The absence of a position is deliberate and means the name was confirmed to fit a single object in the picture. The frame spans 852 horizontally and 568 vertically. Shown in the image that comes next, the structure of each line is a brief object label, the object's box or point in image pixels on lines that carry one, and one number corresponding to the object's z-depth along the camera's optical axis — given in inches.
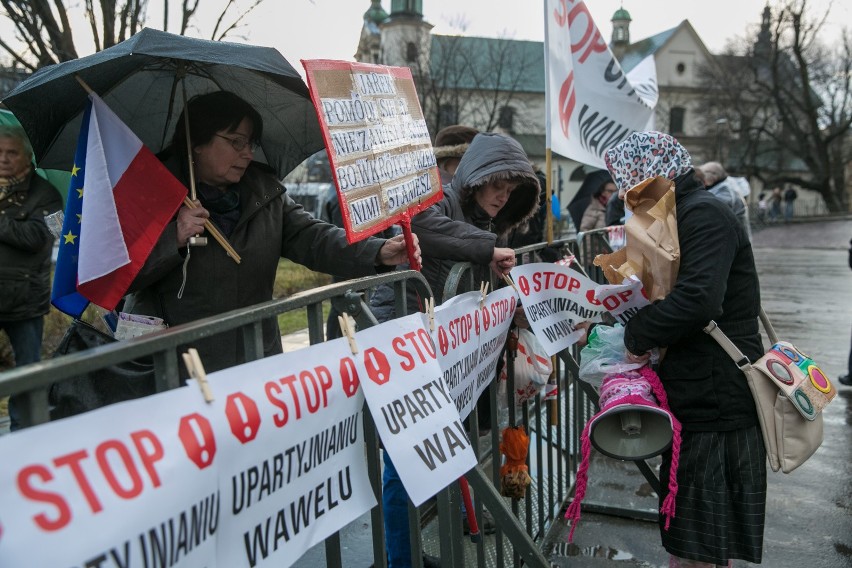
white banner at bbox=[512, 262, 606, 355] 131.0
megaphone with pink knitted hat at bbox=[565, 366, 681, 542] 109.3
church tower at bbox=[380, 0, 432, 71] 1063.6
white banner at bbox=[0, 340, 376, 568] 42.9
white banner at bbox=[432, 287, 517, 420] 99.4
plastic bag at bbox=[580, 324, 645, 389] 117.6
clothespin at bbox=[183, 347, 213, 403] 54.7
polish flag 92.9
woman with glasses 100.2
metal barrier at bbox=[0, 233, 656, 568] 47.8
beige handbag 107.3
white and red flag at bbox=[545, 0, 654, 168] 161.5
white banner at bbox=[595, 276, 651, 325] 116.5
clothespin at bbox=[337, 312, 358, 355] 74.0
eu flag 96.5
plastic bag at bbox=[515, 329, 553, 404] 136.6
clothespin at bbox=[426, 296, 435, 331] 94.3
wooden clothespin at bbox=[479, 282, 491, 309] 112.2
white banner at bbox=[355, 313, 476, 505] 77.1
